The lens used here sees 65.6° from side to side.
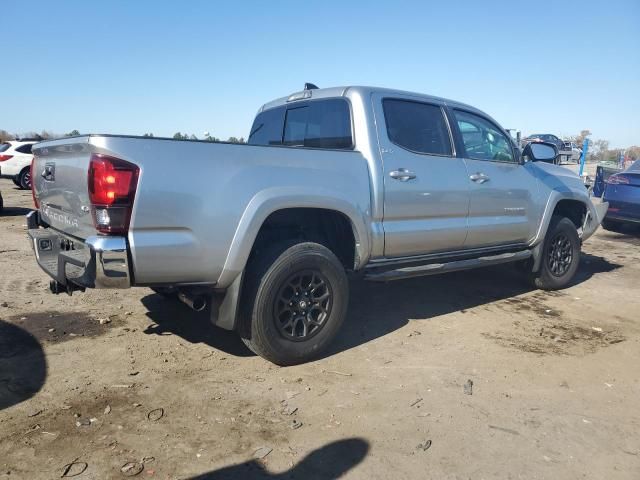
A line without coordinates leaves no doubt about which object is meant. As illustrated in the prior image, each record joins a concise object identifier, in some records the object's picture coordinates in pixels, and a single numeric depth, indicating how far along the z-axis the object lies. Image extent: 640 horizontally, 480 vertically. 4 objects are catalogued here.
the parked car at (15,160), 16.02
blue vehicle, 9.06
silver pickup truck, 2.92
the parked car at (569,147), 29.12
